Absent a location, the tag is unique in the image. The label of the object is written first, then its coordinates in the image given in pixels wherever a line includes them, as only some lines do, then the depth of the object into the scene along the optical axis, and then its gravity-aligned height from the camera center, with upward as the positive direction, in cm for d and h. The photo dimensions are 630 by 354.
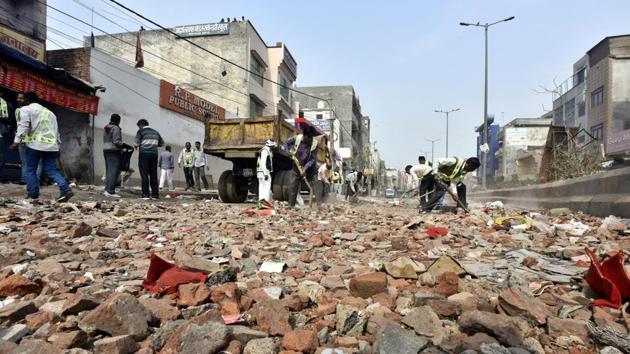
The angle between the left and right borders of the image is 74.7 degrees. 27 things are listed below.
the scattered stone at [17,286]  201 -55
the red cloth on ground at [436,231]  387 -47
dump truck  830 +60
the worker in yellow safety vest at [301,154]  723 +47
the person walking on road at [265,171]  718 +14
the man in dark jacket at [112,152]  723 +43
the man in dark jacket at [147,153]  775 +45
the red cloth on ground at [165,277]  212 -54
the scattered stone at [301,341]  150 -59
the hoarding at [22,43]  1066 +359
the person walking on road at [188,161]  1227 +49
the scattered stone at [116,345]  145 -60
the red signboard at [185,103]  1614 +323
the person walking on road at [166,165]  1175 +35
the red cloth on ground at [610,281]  188 -45
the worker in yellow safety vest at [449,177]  791 +12
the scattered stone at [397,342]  144 -57
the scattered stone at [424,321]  162 -56
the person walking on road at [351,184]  1657 -11
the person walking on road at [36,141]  551 +45
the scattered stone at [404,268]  233 -50
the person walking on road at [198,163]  1251 +46
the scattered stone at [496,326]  150 -54
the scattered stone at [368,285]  203 -51
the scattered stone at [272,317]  163 -57
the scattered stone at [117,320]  159 -56
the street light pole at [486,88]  2249 +552
